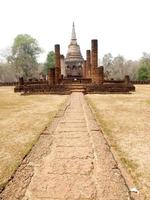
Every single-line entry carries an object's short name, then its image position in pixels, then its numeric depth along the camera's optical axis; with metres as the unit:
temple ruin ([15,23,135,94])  13.81
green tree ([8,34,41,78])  39.26
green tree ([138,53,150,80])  35.38
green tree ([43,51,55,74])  43.20
